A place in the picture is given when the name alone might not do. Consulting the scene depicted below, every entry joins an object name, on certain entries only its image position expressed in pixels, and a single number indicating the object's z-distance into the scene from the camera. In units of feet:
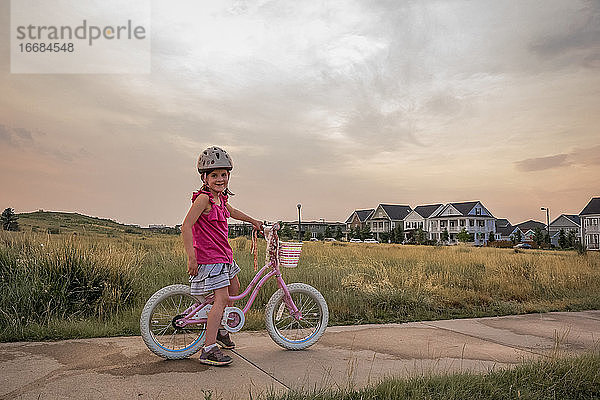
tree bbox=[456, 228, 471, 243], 237.16
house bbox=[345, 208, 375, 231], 329.31
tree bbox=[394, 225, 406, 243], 234.03
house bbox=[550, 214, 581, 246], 288.51
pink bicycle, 15.60
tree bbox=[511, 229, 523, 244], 299.79
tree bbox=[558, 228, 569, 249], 186.11
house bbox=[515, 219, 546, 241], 316.60
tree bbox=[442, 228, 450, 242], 247.09
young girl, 15.06
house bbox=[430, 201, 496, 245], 270.05
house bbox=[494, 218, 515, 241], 326.05
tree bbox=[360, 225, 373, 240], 274.16
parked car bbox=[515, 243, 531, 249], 205.42
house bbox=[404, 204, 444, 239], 288.92
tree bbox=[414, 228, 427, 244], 207.11
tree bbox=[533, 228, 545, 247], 196.13
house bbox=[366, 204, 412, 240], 301.22
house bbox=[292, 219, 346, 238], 300.94
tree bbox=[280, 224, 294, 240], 152.13
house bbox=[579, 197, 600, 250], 215.92
